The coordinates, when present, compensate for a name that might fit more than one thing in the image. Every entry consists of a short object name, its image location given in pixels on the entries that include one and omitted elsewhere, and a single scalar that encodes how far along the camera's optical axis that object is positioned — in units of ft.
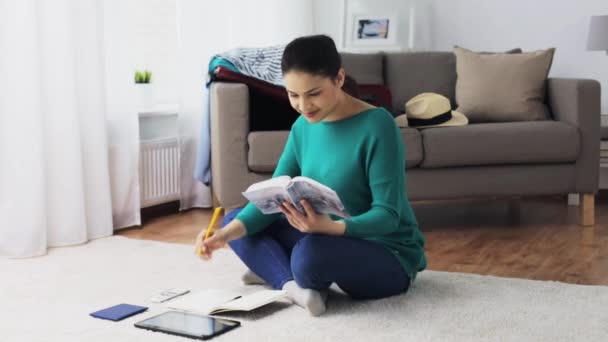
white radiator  12.21
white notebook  6.60
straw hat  11.06
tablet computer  6.13
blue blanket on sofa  11.18
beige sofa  10.69
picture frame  15.19
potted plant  12.28
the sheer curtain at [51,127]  9.45
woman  6.32
